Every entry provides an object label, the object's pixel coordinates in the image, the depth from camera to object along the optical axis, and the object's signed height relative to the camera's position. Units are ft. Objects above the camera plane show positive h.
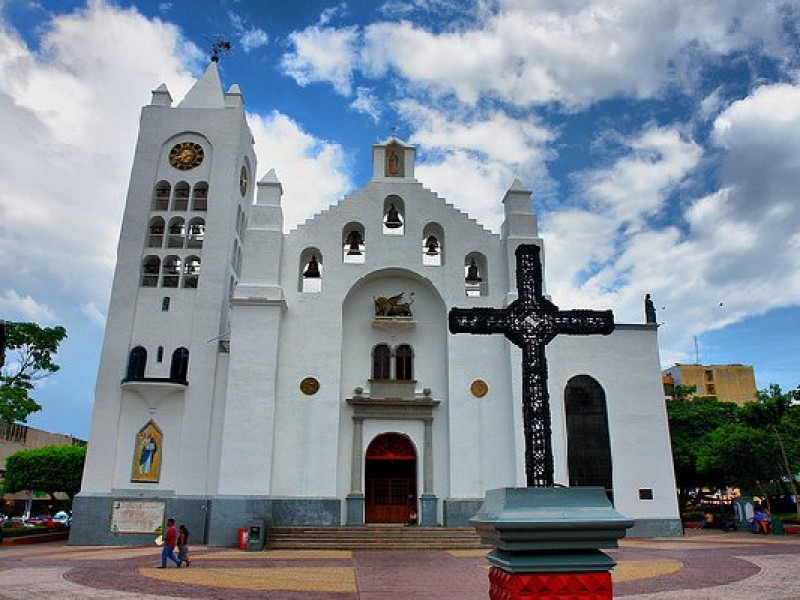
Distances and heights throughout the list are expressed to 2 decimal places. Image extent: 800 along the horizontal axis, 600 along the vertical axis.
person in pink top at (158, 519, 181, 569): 48.29 -3.13
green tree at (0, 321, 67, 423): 76.13 +16.70
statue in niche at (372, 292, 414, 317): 79.97 +23.34
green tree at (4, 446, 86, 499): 100.73 +4.36
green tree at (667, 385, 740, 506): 111.75 +12.76
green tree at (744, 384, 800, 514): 90.94 +11.91
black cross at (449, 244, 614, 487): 20.02 +5.84
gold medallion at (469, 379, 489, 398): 76.64 +13.31
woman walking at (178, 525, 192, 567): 48.85 -3.39
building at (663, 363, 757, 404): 208.95 +39.96
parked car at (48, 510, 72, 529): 99.38 -3.44
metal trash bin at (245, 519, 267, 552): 63.36 -3.27
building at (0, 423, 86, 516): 155.02 +13.86
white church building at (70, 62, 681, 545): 71.97 +14.74
